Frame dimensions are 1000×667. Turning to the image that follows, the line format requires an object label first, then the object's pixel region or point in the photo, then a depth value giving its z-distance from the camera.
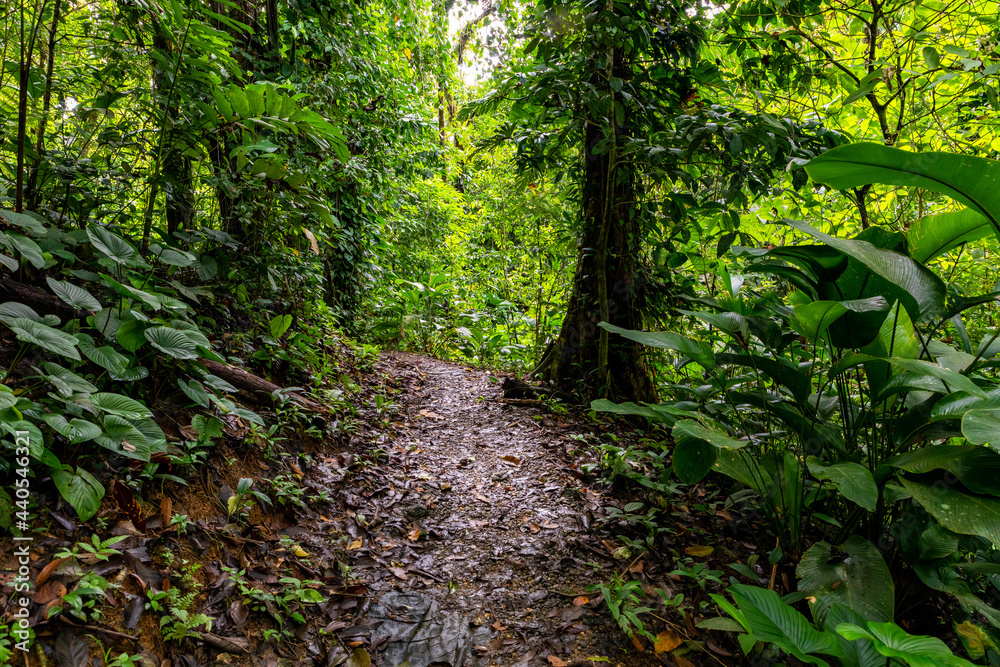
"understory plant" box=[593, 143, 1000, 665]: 1.43
